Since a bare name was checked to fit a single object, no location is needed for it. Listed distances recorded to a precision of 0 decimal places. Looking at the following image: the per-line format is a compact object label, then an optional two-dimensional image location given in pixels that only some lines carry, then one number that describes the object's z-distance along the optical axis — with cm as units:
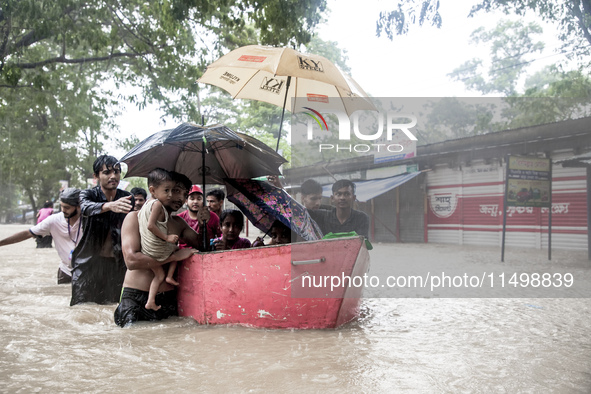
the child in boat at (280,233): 464
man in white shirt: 521
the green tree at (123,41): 725
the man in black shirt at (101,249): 473
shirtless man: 390
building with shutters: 1109
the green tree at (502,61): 3253
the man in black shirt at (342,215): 520
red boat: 373
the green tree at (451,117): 3009
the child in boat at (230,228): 489
